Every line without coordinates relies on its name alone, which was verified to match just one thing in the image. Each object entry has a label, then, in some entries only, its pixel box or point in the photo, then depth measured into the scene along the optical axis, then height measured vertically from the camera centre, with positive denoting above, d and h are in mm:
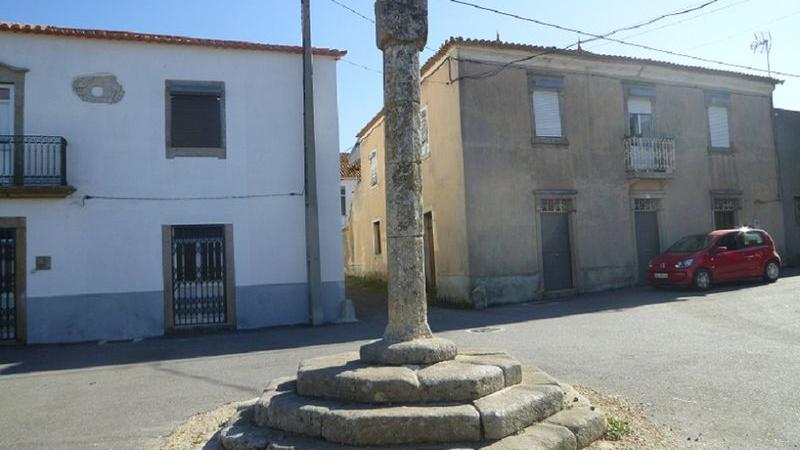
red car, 13828 -422
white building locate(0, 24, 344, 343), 11258 +1802
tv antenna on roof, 19911 +7216
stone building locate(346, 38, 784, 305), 14047 +2358
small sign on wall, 11219 +230
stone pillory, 3861 -1049
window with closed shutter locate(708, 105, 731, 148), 17641 +3794
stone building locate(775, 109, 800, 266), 18812 +2403
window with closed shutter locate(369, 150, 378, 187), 20528 +3460
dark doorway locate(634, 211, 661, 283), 15922 +243
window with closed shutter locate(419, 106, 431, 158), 16078 +3725
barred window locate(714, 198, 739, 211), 17391 +1252
